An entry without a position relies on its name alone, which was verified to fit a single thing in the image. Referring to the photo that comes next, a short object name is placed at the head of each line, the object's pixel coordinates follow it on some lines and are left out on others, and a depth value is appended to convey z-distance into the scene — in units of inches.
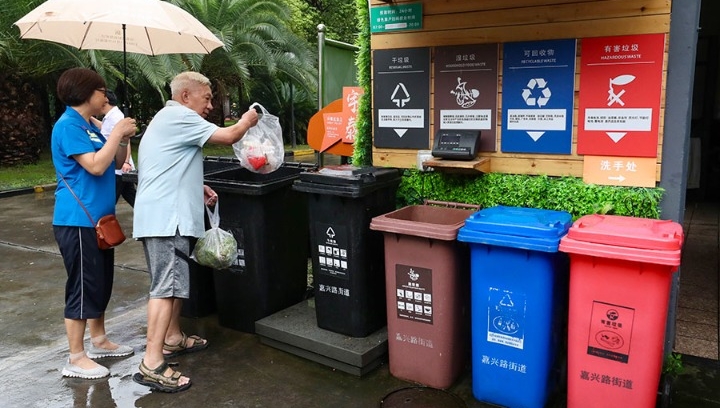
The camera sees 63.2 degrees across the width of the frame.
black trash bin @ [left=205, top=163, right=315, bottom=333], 168.4
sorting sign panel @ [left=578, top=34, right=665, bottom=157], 139.1
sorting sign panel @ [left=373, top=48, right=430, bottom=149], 173.8
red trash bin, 113.5
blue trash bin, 125.3
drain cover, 136.6
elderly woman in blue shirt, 143.0
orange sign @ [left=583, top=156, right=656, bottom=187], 142.9
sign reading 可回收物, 150.1
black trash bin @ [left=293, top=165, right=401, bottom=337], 152.6
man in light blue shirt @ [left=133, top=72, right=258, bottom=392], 139.6
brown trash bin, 137.9
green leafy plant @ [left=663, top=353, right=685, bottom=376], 145.4
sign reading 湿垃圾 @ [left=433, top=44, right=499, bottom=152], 161.0
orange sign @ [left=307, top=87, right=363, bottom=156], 235.3
